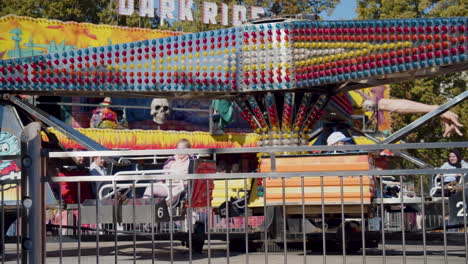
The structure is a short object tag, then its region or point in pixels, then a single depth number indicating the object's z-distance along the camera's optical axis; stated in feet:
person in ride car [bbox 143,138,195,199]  37.55
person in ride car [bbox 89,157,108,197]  44.86
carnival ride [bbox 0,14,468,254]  43.45
